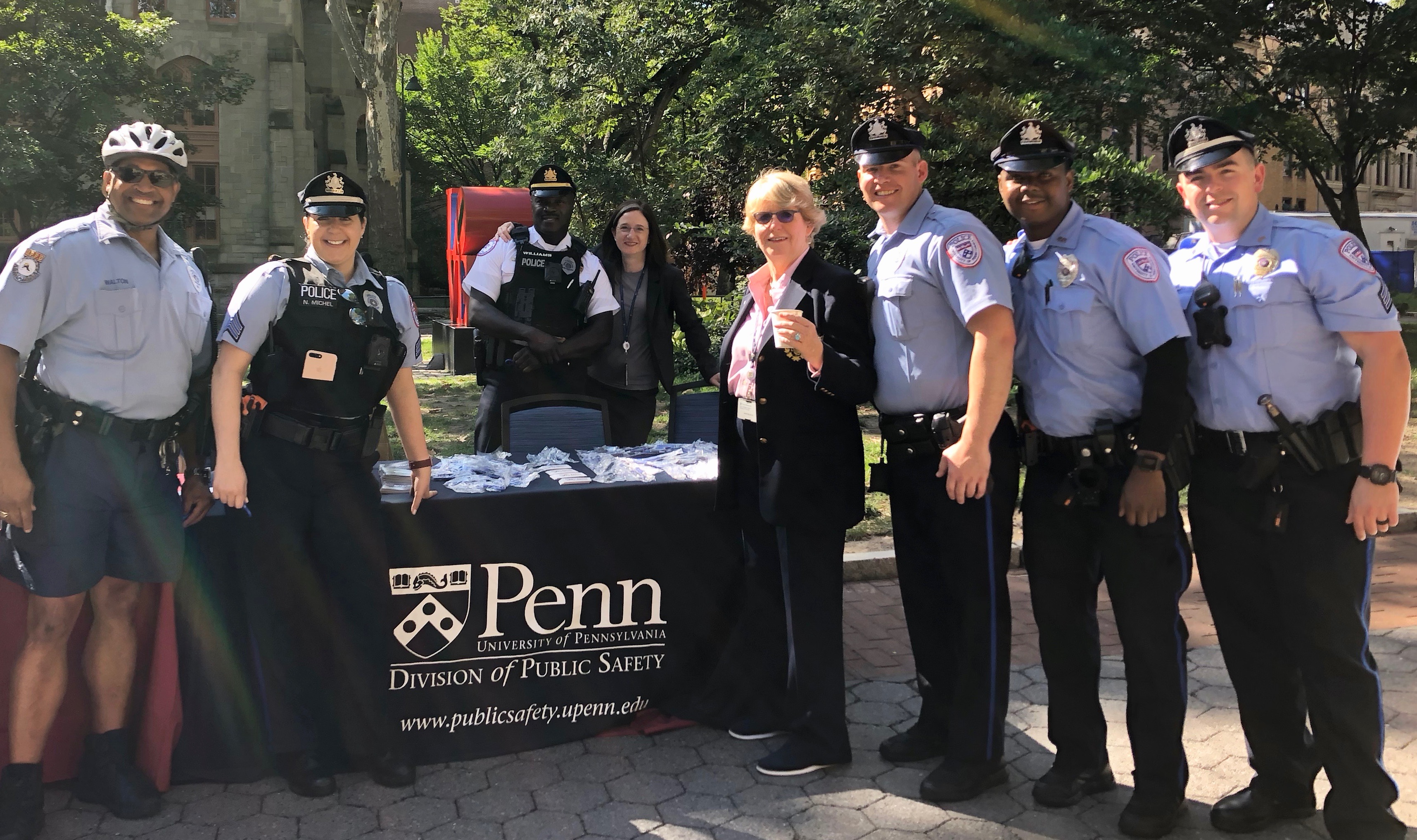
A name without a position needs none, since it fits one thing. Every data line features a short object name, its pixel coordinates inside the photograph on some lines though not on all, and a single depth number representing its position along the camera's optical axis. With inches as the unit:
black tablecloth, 138.6
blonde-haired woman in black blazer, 133.9
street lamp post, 564.7
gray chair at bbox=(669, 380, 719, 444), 205.2
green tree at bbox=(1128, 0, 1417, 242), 482.6
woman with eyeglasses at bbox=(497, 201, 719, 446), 215.3
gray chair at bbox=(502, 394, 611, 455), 191.8
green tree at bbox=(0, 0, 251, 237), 715.4
